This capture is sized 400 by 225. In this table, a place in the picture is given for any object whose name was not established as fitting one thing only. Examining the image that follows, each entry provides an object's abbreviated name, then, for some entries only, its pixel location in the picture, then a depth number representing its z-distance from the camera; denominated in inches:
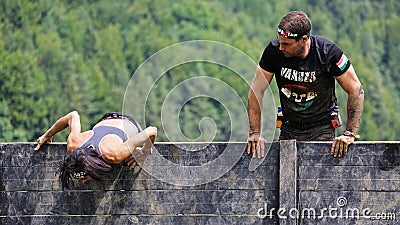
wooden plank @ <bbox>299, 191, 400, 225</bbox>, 441.1
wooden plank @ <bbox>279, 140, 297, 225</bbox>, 446.4
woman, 465.9
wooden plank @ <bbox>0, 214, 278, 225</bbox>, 458.1
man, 480.3
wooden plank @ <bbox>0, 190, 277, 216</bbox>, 459.5
